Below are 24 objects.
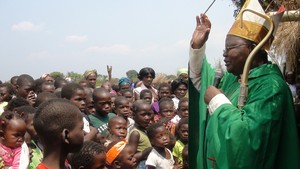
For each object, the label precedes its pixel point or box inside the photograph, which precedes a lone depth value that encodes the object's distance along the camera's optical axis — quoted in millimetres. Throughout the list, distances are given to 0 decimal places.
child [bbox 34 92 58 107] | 5645
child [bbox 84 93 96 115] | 6258
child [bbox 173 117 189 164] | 5738
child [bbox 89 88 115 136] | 5777
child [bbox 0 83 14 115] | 6770
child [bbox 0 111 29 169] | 4008
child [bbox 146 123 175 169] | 5043
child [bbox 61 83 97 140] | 5452
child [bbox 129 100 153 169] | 5188
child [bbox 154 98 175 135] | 6867
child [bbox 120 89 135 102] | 7925
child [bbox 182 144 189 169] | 5211
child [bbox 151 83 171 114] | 8375
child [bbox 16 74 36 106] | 6637
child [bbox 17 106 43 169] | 4191
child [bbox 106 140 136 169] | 4089
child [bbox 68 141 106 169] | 3242
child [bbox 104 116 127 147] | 5324
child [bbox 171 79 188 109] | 8163
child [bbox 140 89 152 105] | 7618
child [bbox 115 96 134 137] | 6309
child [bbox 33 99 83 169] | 2617
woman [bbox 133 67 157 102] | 8508
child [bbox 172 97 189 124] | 6594
